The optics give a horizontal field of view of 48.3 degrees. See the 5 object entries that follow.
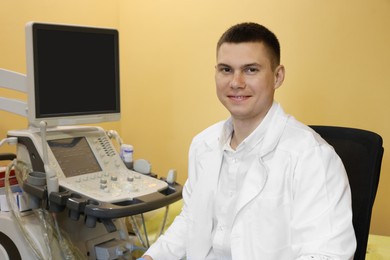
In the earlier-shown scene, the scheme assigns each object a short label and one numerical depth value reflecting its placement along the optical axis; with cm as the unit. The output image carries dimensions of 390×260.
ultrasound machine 169
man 111
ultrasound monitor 171
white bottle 206
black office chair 121
